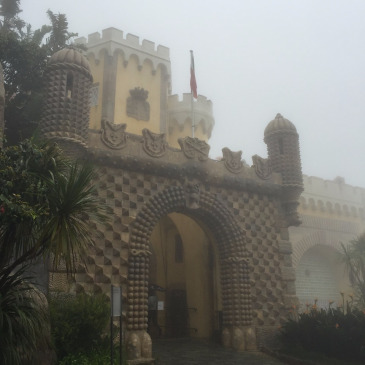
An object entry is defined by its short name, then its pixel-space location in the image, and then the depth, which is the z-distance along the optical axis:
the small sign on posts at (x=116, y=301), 7.97
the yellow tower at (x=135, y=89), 22.73
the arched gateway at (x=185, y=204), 12.30
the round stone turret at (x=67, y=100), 12.32
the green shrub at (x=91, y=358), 9.14
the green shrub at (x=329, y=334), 12.60
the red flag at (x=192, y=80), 21.95
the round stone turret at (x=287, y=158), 16.61
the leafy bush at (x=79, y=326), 9.59
